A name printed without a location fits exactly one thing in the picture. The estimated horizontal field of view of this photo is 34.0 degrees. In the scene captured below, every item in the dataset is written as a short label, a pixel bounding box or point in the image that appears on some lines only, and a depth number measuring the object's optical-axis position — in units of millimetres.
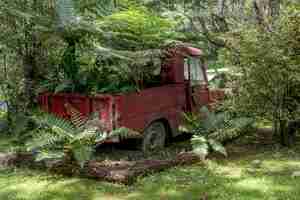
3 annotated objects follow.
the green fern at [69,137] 6887
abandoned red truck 7730
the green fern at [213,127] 7797
